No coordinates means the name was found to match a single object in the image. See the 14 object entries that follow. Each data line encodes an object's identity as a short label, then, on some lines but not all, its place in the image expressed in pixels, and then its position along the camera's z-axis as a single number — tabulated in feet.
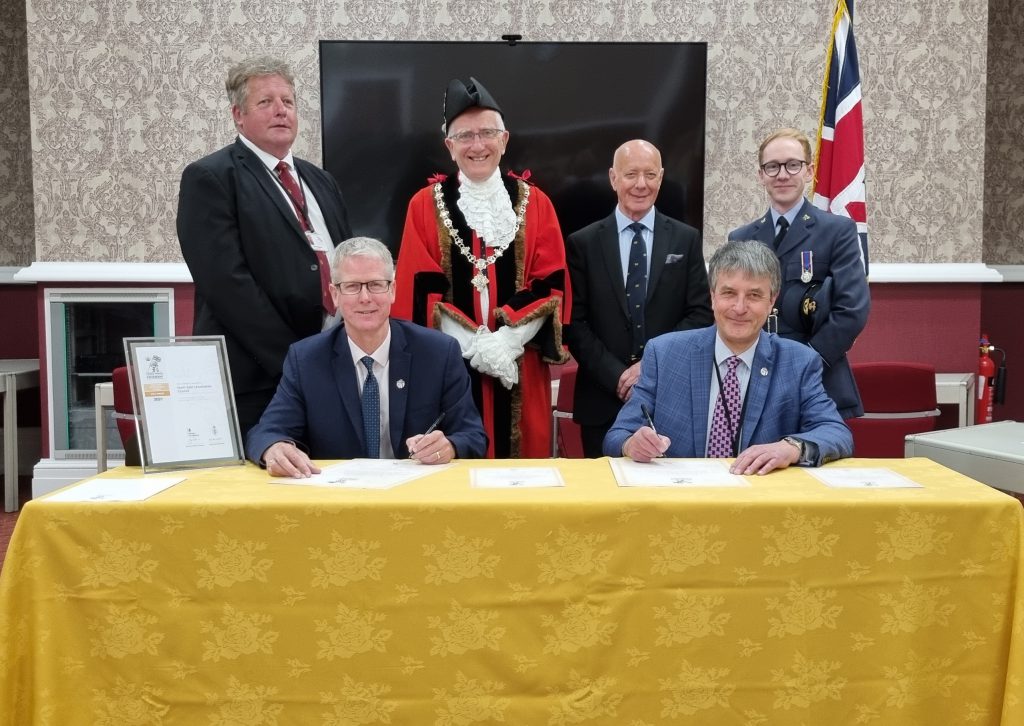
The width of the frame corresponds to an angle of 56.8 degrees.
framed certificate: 6.47
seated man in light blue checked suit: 7.06
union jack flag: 12.62
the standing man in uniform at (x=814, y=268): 9.16
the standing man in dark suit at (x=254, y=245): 8.27
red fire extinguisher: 16.22
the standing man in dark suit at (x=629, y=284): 9.53
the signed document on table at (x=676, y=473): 5.98
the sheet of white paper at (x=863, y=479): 5.92
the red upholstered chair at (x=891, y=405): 12.87
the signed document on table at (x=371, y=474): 6.02
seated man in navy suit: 7.08
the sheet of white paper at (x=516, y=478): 5.97
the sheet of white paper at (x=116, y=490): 5.69
